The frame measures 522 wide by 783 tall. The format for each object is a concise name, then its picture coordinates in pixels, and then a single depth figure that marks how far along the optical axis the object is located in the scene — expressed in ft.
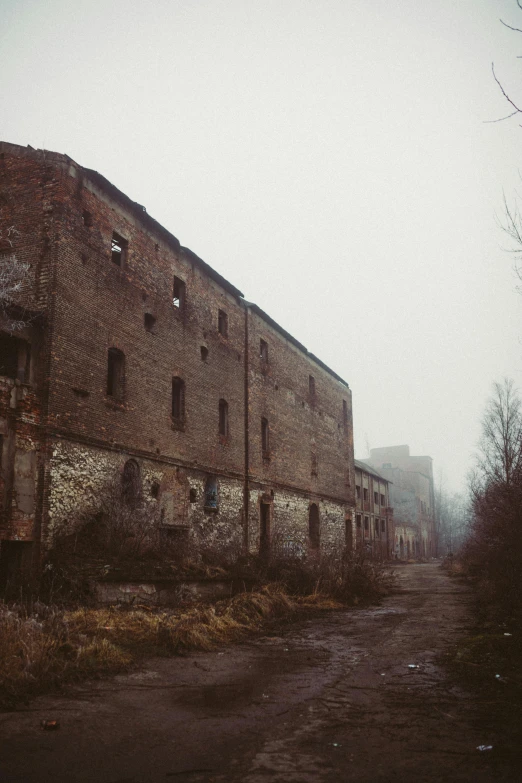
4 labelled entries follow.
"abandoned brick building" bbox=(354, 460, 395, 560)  141.08
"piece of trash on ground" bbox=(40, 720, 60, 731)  18.11
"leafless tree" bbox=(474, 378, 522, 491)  104.53
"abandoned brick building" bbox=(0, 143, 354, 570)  43.96
